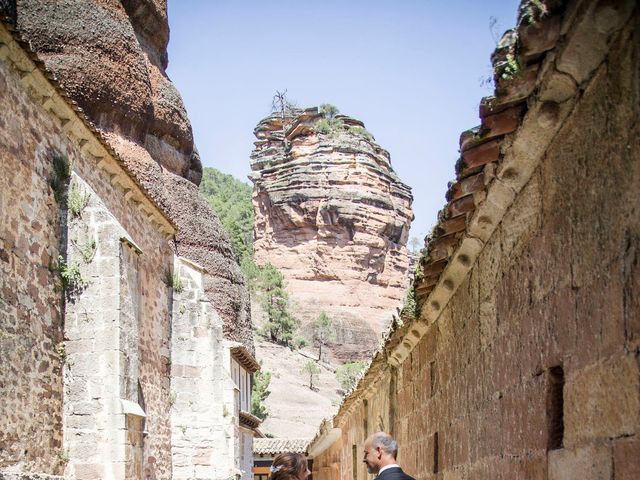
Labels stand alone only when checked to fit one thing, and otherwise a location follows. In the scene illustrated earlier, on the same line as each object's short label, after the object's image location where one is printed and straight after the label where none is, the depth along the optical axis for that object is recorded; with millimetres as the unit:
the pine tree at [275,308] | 65500
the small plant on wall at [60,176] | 11523
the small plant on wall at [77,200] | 11852
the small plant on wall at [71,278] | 11617
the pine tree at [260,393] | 45716
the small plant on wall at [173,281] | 17812
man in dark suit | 4742
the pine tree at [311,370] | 60531
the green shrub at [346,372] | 62125
